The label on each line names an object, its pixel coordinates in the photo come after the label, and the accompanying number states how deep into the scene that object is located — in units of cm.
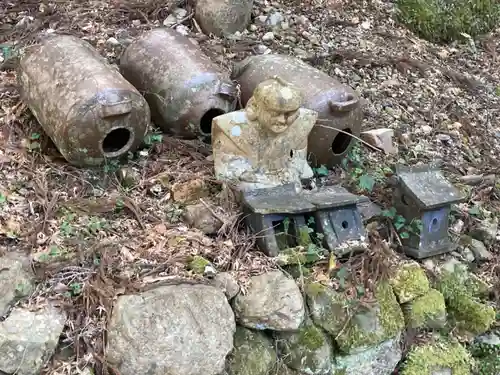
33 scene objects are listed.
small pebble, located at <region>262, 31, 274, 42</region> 527
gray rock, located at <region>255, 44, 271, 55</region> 505
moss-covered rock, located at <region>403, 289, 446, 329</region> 352
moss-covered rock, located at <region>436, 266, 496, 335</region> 367
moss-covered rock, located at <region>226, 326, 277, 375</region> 307
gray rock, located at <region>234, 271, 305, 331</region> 312
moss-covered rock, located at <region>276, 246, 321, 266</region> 331
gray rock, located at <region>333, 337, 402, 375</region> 340
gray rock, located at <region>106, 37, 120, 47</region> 476
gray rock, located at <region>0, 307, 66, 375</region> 274
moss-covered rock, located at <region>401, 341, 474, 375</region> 352
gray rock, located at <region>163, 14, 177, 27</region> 513
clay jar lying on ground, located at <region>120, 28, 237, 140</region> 393
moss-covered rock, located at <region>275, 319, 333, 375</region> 324
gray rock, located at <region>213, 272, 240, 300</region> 314
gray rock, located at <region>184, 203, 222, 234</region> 343
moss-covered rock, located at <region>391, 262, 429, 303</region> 351
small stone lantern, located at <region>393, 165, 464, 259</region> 363
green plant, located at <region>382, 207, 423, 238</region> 366
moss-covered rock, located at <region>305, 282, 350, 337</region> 327
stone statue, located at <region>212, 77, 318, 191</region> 341
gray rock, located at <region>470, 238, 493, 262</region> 392
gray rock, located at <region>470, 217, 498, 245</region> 402
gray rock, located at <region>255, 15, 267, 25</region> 546
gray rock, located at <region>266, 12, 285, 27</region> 548
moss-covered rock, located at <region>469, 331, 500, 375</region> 371
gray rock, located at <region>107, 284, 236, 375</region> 283
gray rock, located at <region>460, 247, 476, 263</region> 387
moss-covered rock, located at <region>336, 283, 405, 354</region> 331
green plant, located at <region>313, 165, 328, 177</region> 397
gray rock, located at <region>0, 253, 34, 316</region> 288
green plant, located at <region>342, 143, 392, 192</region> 392
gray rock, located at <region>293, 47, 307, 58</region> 515
